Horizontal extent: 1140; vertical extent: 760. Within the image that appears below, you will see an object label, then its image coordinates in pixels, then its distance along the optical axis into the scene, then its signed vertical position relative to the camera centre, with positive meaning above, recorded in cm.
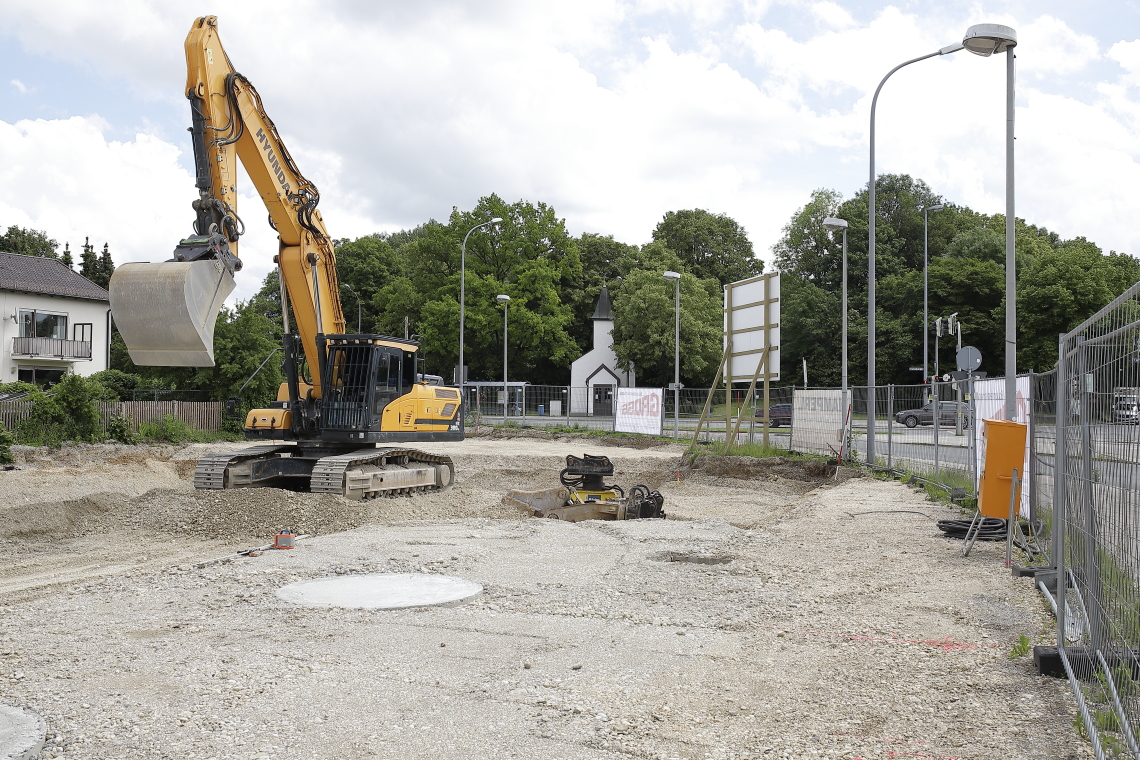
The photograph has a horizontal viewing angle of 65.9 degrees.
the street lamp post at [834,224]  2243 +454
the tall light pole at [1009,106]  1357 +471
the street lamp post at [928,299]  5636 +659
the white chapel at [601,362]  6281 +252
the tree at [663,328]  5547 +444
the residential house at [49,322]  4009 +330
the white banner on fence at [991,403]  1131 -4
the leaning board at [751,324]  2217 +194
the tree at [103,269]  6370 +897
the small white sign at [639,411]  3156 -51
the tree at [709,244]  6931 +1225
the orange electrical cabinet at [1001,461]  880 -61
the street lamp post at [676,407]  3045 -33
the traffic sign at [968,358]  2161 +105
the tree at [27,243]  5884 +1016
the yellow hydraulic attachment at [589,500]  1399 -170
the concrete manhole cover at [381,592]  744 -177
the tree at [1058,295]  5078 +618
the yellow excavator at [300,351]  1267 +78
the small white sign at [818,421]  2105 -56
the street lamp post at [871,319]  1801 +188
